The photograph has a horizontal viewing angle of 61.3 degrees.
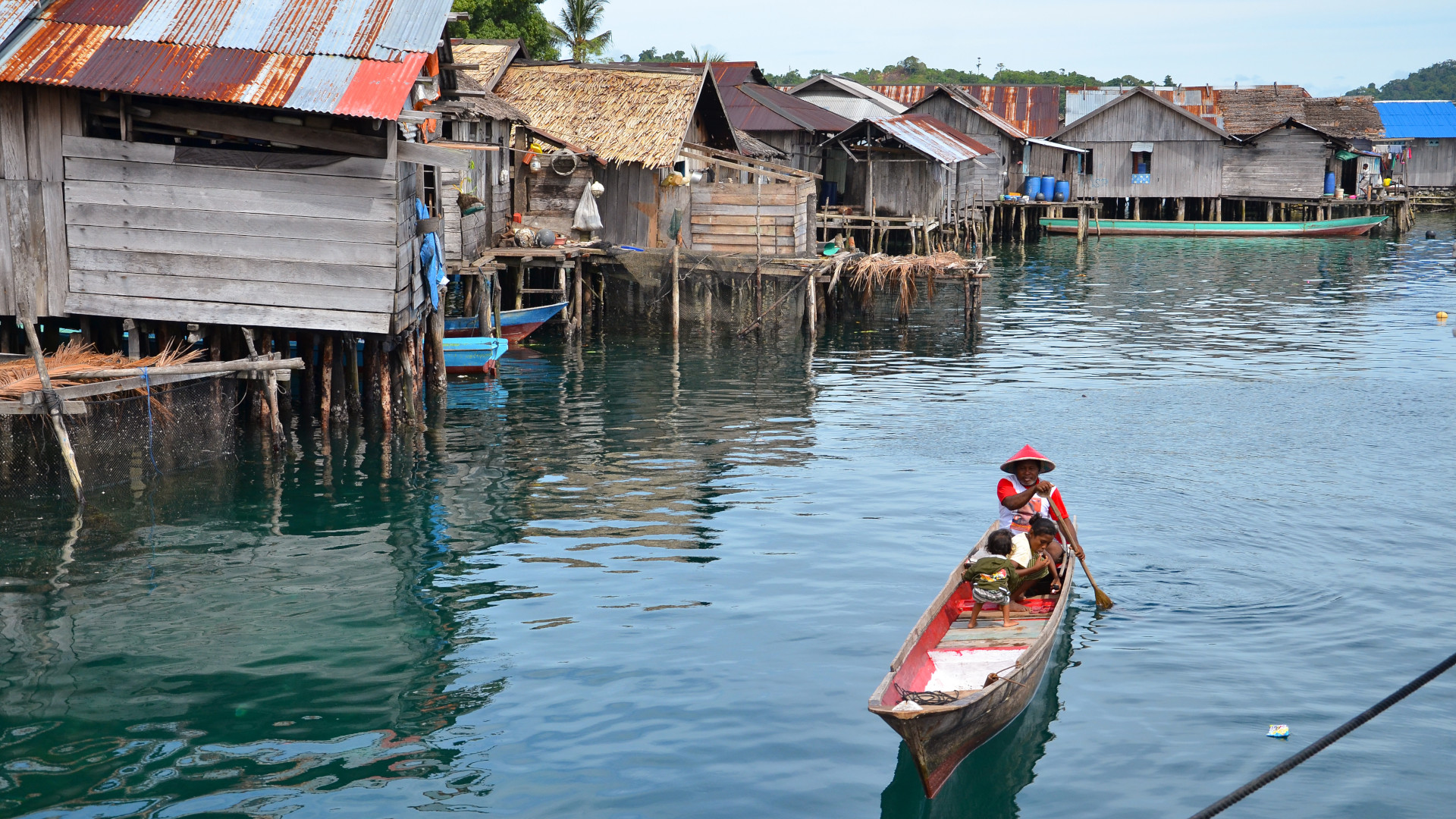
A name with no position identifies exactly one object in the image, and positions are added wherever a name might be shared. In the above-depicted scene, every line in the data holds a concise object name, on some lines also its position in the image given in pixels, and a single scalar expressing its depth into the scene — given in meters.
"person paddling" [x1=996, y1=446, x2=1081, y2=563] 10.81
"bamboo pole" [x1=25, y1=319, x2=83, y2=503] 12.80
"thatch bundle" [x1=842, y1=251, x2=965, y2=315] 29.11
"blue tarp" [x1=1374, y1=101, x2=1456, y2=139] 70.56
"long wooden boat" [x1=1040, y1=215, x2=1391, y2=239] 55.12
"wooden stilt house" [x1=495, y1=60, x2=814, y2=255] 26.83
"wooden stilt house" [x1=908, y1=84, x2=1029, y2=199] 54.09
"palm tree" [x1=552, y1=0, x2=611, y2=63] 46.75
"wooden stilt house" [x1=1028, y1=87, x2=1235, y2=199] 55.66
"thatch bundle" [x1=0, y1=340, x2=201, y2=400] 13.09
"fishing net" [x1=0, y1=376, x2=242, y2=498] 13.66
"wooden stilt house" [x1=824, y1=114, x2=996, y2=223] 40.56
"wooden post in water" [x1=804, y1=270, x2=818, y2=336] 27.22
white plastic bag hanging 27.23
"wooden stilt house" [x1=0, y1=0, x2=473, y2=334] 14.84
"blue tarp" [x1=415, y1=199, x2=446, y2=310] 17.83
